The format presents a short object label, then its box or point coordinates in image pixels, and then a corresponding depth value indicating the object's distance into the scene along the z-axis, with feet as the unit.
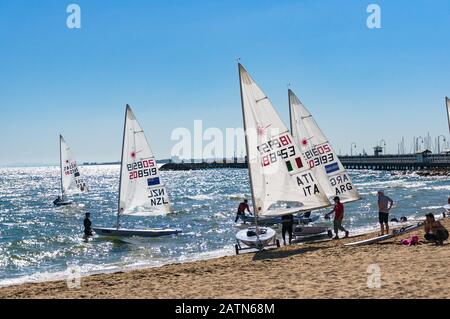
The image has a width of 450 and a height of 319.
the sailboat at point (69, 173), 184.14
